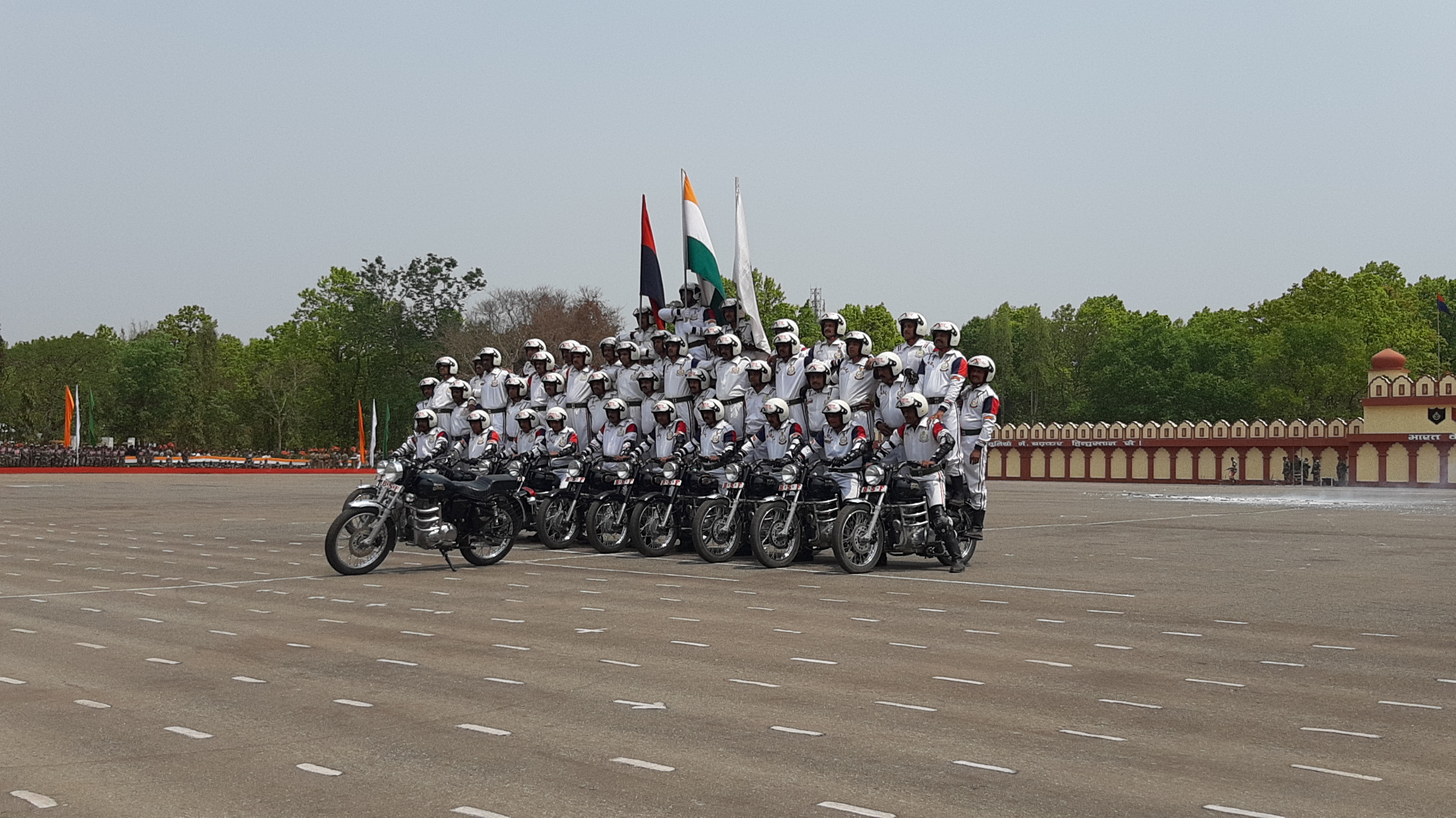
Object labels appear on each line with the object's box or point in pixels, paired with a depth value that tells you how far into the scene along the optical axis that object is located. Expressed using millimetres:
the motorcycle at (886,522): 15156
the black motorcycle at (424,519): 14711
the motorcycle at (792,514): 15656
